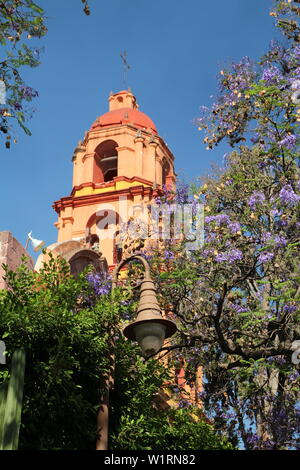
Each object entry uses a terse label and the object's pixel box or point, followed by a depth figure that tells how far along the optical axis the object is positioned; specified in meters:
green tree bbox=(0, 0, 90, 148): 8.63
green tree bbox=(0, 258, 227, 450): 7.52
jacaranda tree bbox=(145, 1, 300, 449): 12.56
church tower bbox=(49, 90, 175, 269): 30.69
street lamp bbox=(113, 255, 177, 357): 7.12
